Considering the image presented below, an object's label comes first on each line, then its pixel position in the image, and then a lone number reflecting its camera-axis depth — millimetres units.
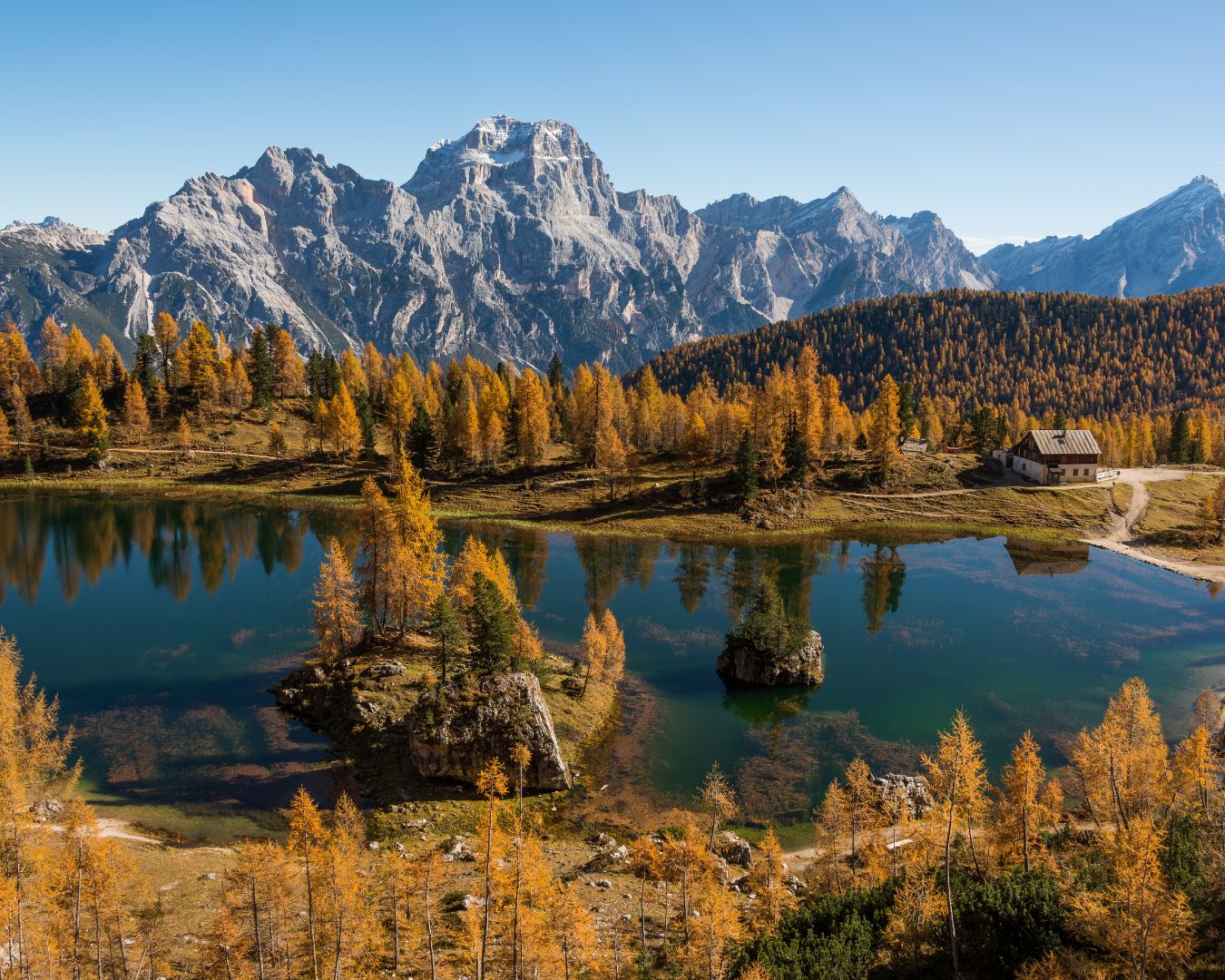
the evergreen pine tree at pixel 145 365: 148000
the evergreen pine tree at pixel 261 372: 155875
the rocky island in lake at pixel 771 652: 58469
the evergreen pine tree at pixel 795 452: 120438
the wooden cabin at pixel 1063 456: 128750
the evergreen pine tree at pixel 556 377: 173500
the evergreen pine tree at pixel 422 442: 132875
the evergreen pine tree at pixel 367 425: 149750
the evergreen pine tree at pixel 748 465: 115438
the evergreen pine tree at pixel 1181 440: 153625
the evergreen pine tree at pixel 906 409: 148875
